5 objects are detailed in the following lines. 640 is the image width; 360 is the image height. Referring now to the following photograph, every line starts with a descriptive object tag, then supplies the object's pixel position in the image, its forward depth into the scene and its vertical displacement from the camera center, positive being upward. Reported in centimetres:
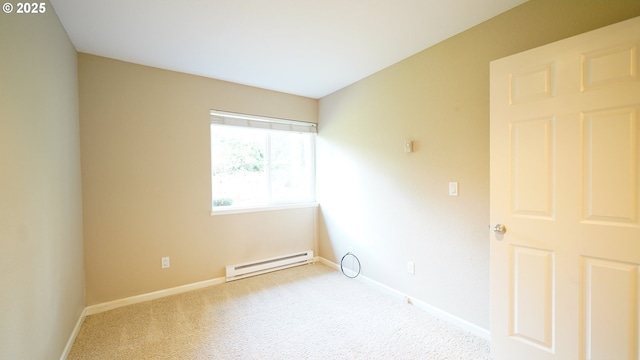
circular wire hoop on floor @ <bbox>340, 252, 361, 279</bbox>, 322 -115
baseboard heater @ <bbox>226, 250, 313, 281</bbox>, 316 -116
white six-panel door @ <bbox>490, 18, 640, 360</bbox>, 129 -15
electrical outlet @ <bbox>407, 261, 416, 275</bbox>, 254 -92
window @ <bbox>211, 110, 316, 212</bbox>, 320 +22
